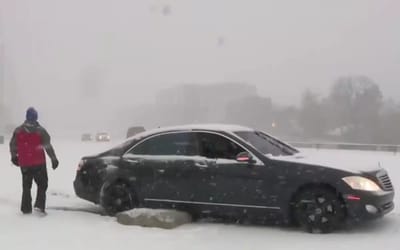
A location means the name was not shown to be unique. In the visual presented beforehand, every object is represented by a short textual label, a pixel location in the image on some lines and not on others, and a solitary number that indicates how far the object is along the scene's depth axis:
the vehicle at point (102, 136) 63.08
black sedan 7.75
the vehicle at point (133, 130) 45.89
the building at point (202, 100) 116.06
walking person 9.11
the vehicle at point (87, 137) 67.86
